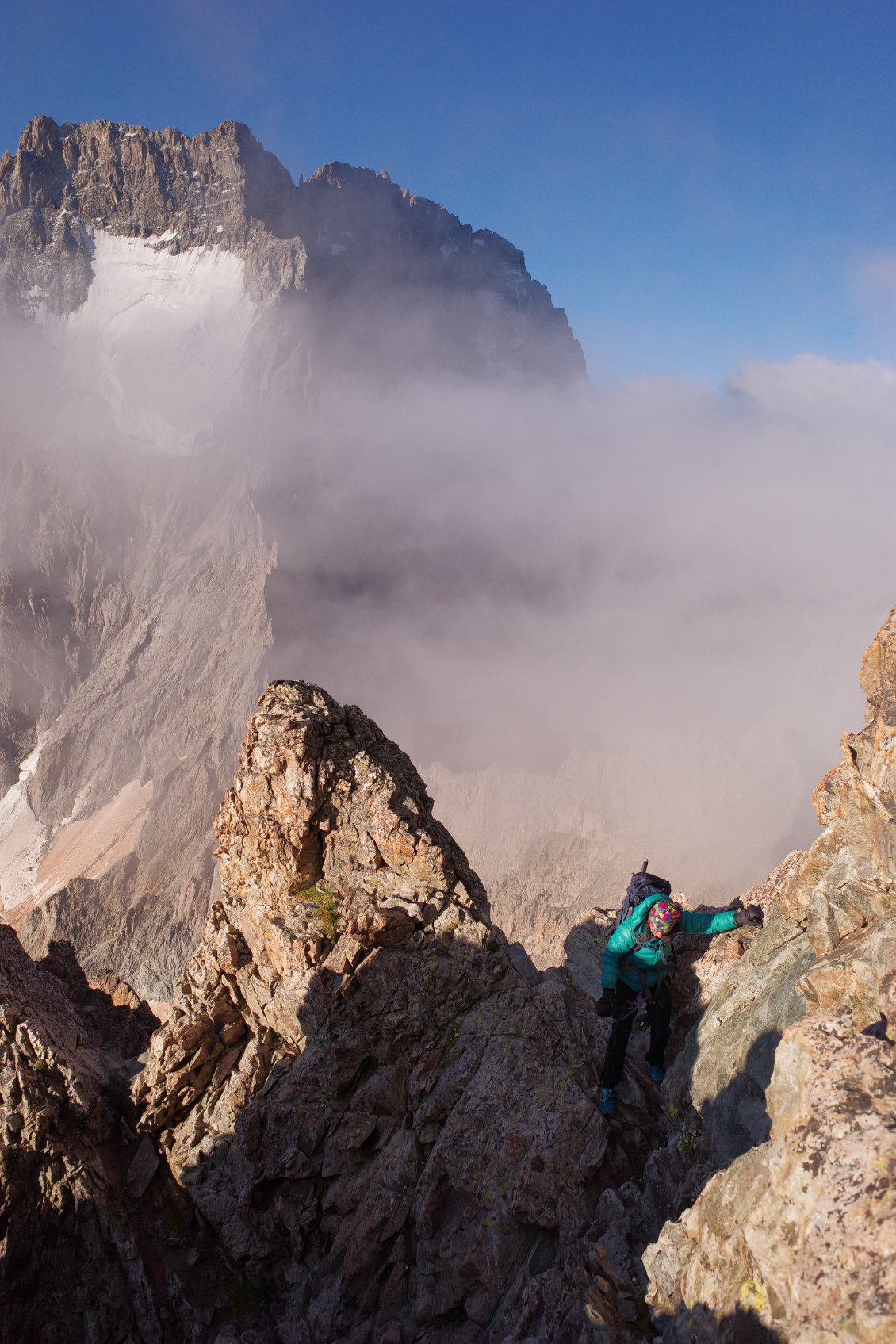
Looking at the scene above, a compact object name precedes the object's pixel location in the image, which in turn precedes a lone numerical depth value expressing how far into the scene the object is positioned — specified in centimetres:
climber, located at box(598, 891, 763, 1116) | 973
